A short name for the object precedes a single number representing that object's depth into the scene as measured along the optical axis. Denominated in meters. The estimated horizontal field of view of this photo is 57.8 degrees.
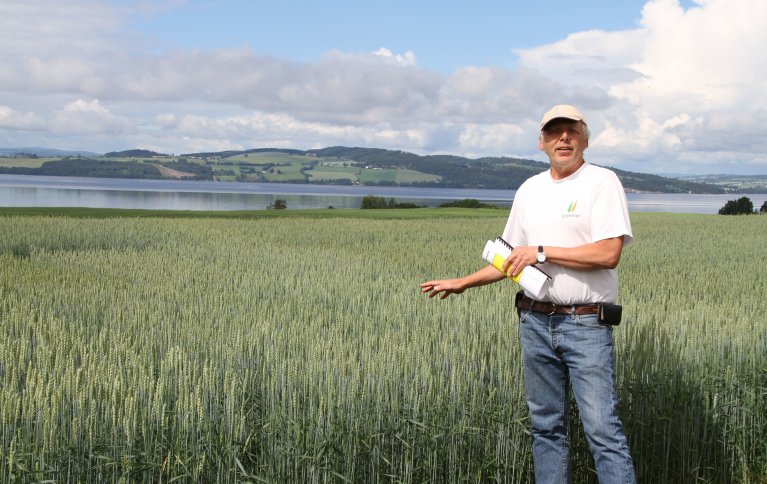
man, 3.90
